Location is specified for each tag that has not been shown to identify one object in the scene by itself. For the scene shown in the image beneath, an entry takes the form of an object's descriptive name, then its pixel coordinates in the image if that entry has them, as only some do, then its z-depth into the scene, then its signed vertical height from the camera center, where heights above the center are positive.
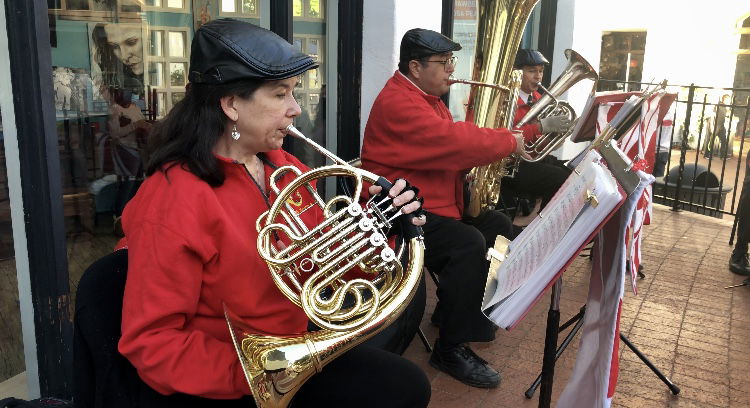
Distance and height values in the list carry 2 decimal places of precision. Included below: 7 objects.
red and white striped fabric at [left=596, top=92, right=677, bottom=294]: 2.92 -0.39
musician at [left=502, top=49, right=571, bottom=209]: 5.01 -0.88
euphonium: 4.04 -0.32
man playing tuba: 3.17 -0.56
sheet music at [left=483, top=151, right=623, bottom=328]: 1.46 -0.45
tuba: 3.54 -0.11
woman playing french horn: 1.52 -0.48
